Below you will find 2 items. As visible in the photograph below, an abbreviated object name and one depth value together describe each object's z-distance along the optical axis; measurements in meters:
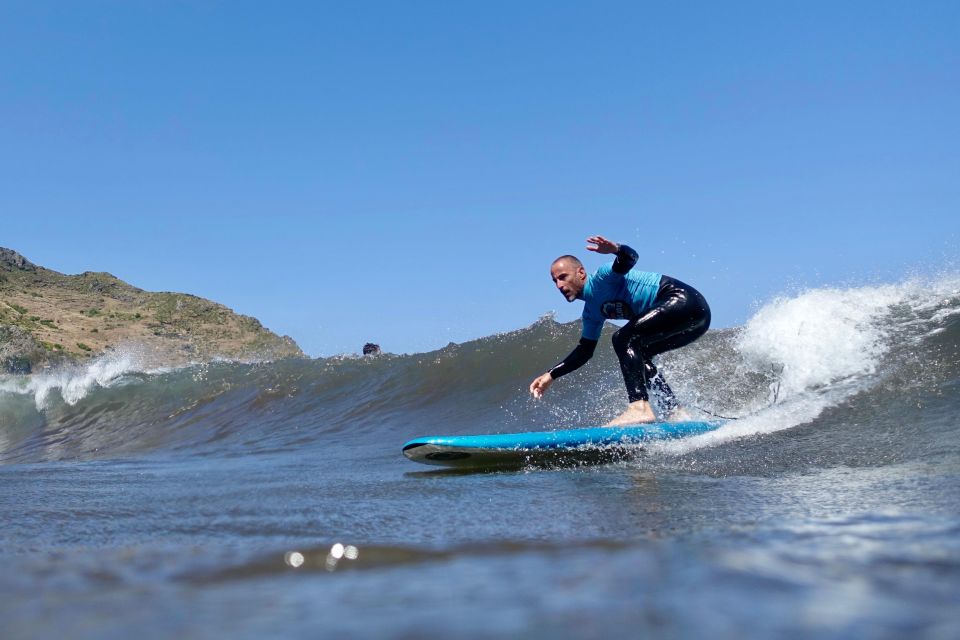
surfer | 6.11
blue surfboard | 5.34
